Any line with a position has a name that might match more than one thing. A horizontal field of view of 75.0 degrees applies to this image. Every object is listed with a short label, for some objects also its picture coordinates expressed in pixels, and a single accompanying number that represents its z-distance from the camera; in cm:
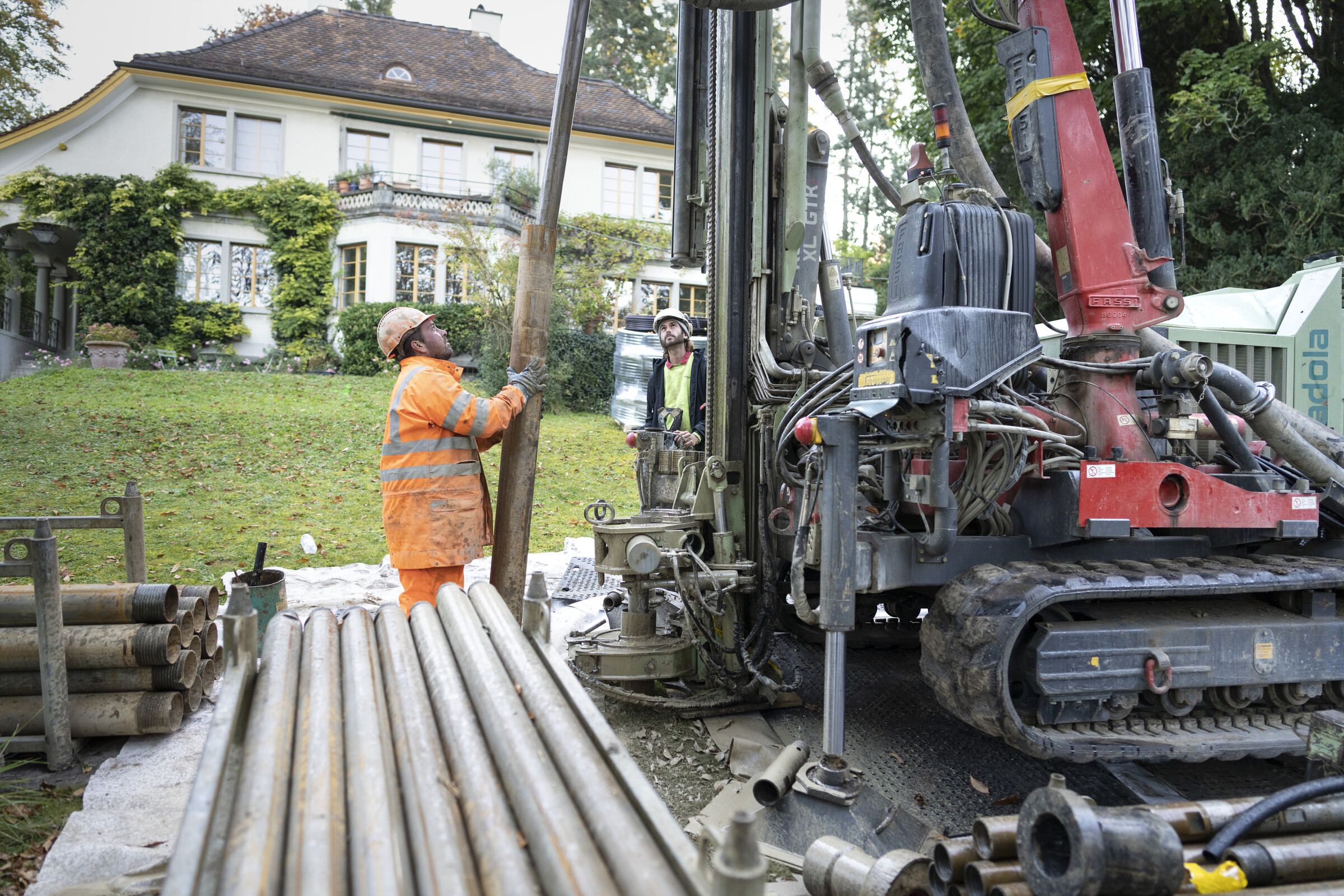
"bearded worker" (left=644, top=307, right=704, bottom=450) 641
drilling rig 333
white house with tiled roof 2445
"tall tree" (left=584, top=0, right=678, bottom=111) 3519
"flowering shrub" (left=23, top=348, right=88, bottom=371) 1955
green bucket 454
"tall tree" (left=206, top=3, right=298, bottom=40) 3384
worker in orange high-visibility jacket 447
